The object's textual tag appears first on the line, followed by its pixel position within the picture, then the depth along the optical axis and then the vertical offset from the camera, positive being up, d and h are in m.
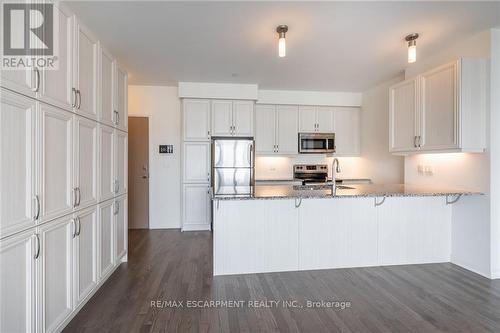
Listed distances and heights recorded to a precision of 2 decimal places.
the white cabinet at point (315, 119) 5.20 +0.89
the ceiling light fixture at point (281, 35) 2.46 +1.24
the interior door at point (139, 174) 4.81 -0.16
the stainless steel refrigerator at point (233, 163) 4.53 +0.03
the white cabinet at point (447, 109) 2.70 +0.60
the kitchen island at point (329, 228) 2.84 -0.70
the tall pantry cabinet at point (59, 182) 1.44 -0.12
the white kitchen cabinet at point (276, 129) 5.06 +0.67
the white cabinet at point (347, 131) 5.32 +0.67
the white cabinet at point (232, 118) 4.64 +0.81
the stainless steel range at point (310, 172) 5.34 -0.14
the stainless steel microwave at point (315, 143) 5.13 +0.41
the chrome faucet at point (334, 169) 2.91 -0.05
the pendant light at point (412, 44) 2.67 +1.28
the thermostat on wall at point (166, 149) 4.84 +0.28
